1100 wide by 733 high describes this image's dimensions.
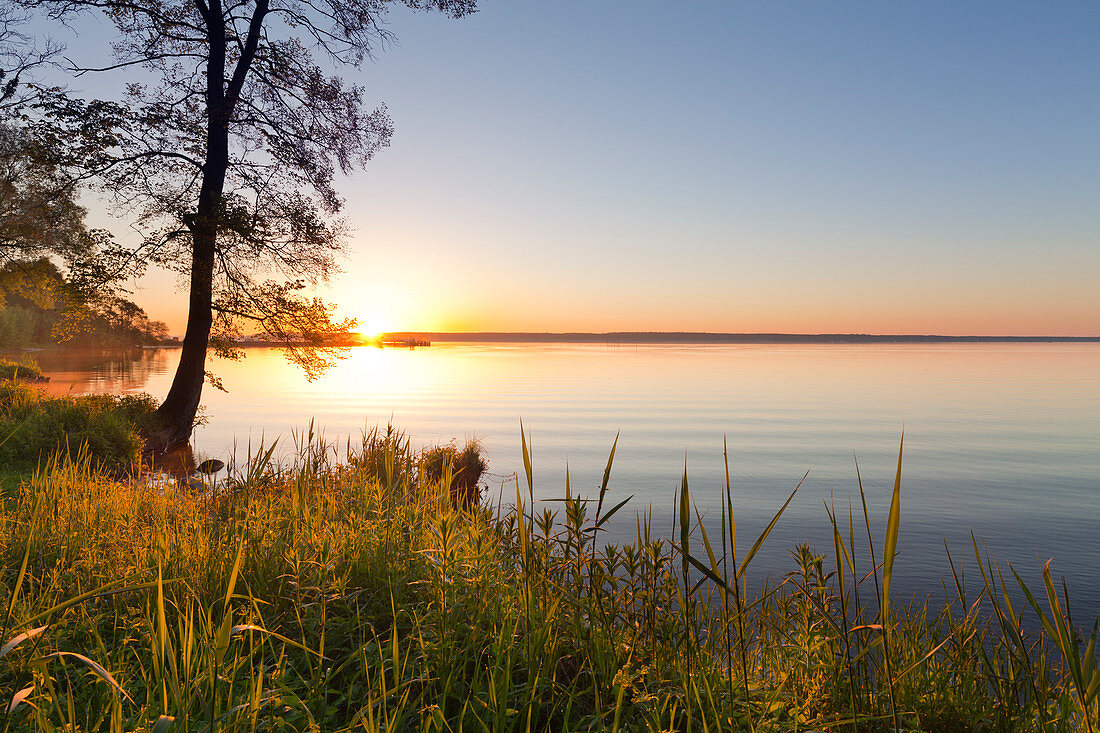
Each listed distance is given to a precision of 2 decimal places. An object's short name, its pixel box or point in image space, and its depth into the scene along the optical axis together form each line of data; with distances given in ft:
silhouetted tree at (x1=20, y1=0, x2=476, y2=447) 53.42
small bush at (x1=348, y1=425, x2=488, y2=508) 24.67
